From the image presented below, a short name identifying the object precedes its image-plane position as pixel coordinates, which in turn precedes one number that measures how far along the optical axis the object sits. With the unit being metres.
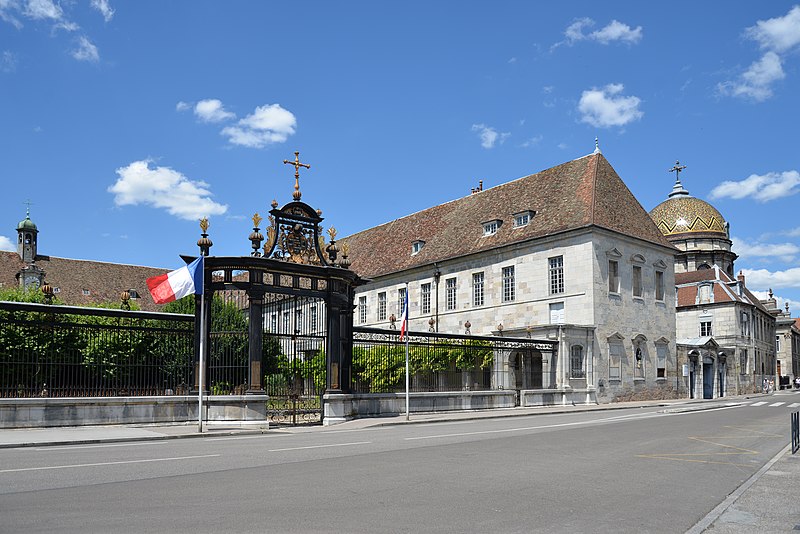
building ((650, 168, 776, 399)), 49.09
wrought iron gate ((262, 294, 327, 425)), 22.31
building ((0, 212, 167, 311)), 62.75
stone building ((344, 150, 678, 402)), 37.69
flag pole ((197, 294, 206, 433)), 18.35
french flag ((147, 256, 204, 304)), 19.83
